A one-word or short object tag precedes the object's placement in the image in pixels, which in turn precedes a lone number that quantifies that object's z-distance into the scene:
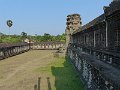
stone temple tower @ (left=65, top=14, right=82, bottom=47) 21.33
